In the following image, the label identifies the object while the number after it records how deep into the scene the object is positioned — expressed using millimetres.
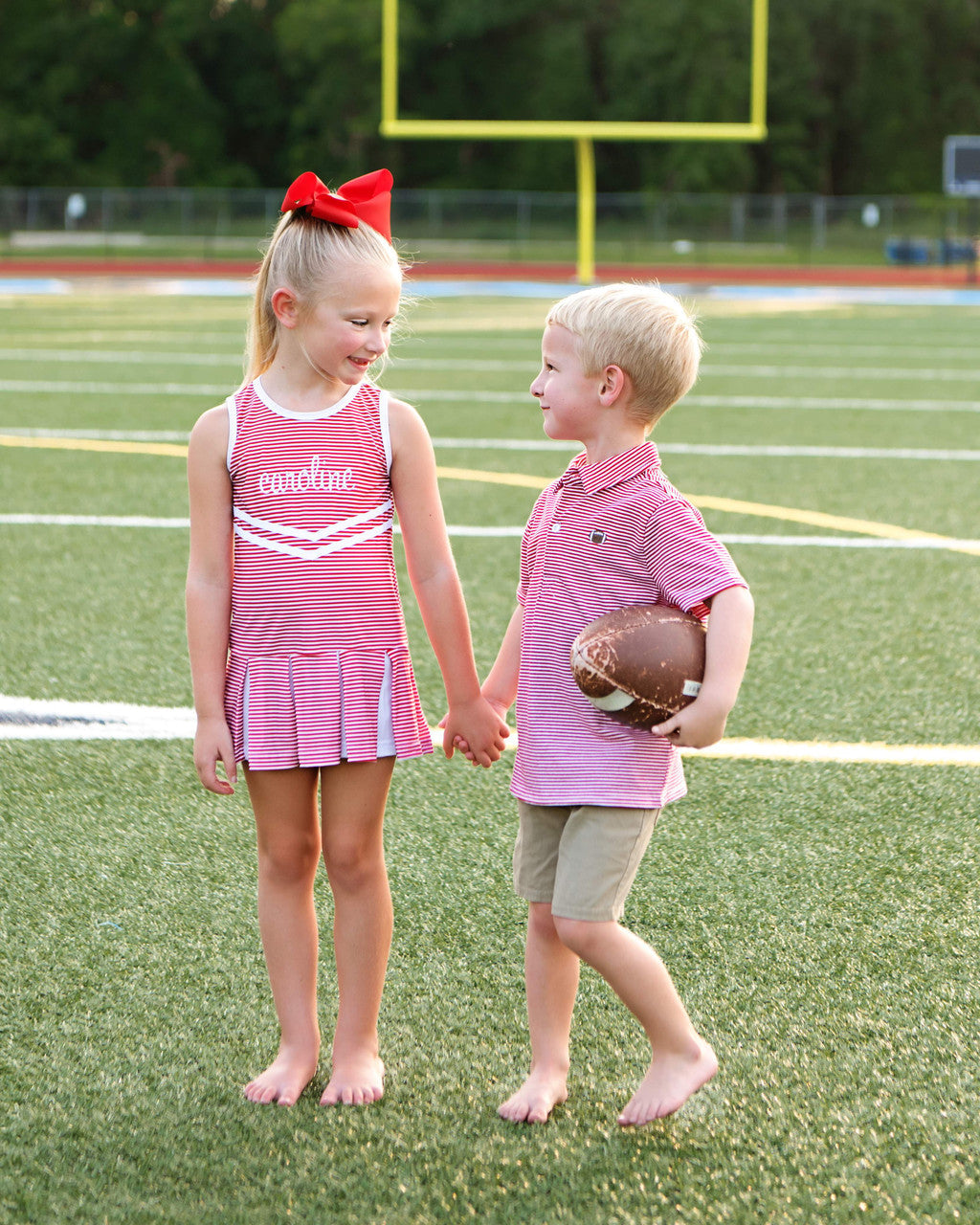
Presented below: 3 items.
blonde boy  4254
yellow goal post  49125
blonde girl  4441
